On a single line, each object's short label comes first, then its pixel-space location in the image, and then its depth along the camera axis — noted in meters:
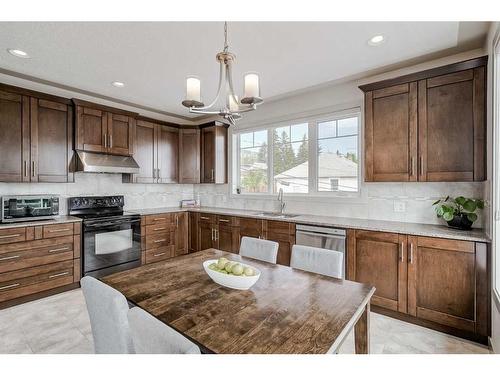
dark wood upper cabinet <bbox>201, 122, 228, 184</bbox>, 4.56
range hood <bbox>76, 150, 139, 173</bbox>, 3.47
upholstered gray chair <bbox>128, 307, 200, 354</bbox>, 0.82
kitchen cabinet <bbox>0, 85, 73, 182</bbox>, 2.95
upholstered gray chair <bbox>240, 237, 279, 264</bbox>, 2.21
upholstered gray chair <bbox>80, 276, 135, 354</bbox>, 1.15
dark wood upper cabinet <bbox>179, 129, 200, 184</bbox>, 4.76
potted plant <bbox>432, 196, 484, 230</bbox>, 2.30
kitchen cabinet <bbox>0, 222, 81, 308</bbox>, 2.76
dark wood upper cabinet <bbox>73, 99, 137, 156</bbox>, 3.51
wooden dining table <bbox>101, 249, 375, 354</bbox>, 1.01
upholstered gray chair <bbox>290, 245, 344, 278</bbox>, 1.88
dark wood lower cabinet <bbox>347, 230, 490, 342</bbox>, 2.12
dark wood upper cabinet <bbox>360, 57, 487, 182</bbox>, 2.29
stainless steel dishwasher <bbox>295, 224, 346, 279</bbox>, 2.79
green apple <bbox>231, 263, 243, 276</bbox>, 1.51
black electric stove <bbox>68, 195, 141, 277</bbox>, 3.36
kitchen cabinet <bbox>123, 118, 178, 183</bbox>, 4.25
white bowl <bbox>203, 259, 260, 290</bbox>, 1.46
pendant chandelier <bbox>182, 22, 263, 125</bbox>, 1.68
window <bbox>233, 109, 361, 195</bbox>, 3.41
